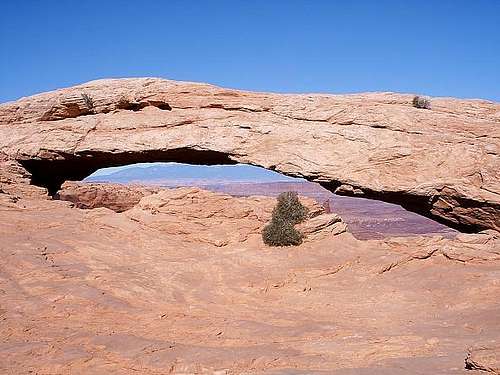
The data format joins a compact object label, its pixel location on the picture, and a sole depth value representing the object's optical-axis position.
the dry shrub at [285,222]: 15.80
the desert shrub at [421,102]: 17.70
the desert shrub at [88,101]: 19.47
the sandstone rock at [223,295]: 7.91
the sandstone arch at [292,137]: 15.76
